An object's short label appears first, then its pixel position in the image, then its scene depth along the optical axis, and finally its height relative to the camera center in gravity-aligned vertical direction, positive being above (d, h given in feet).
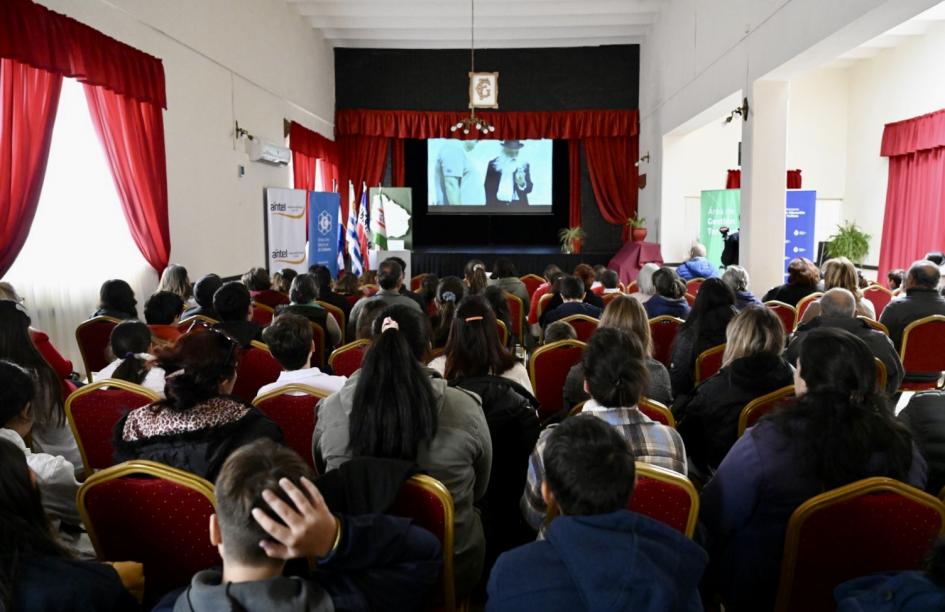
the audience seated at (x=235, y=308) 12.66 -1.47
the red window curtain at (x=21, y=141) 16.09 +1.83
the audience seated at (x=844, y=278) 16.50 -1.14
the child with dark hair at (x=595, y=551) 4.13 -1.87
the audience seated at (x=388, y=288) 16.00 -1.49
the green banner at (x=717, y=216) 35.55 +0.56
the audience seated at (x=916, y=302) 15.57 -1.55
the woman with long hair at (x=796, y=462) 6.19 -1.99
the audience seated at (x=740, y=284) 17.12 -1.40
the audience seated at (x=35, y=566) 4.35 -2.08
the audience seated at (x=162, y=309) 13.64 -1.59
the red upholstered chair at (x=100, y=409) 8.87 -2.27
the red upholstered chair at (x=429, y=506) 5.54 -2.13
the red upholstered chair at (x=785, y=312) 16.84 -1.92
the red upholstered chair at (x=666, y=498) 5.79 -2.16
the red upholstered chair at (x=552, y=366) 12.13 -2.33
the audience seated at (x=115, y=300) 15.08 -1.58
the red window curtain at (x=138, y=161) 20.67 +1.87
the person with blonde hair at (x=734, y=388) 9.07 -1.99
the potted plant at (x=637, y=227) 43.27 -0.01
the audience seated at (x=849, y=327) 11.43 -1.61
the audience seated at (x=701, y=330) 12.99 -1.82
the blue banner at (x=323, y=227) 37.70 -0.12
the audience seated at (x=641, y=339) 10.32 -1.90
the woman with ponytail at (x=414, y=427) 6.52 -1.86
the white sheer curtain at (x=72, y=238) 18.51 -0.41
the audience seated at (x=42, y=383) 9.20 -2.02
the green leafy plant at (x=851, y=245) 38.58 -0.87
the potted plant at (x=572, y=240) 46.91 -0.86
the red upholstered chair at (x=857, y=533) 5.48 -2.34
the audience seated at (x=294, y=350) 9.86 -1.71
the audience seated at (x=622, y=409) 6.81 -1.75
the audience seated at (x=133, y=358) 10.02 -1.85
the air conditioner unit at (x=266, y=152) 31.71 +3.19
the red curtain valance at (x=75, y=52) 15.79 +4.24
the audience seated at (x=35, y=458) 6.83 -2.26
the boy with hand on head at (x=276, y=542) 3.94 -1.78
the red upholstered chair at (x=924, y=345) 14.62 -2.35
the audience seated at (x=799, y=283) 18.20 -1.36
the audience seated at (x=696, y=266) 26.78 -1.44
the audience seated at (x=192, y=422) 6.66 -1.82
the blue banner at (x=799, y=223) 28.76 +0.20
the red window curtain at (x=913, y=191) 33.65 +1.83
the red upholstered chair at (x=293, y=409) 8.89 -2.24
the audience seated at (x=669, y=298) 16.25 -1.57
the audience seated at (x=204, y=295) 15.85 -1.58
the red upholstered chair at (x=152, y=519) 5.57 -2.30
